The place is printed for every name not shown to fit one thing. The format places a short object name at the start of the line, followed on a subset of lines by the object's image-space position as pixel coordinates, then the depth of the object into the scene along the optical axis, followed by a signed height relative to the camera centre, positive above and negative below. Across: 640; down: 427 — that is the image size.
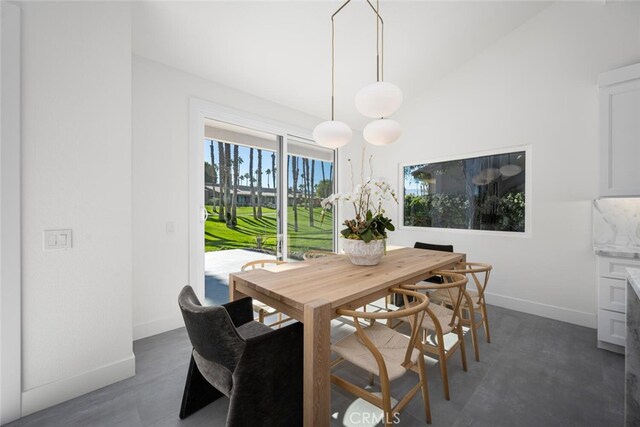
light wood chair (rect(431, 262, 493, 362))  2.06 -0.80
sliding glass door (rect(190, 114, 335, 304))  2.92 +0.19
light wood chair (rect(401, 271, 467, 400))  1.66 -0.78
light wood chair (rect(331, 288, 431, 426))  1.23 -0.78
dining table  1.24 -0.44
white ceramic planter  2.03 -0.30
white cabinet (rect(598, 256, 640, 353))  2.24 -0.77
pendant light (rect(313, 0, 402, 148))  1.77 +0.68
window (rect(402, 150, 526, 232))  3.30 +0.27
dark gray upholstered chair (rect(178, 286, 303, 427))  1.17 -0.74
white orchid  1.97 +0.01
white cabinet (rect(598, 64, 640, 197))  2.30 +0.71
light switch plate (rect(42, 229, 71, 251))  1.66 -0.17
